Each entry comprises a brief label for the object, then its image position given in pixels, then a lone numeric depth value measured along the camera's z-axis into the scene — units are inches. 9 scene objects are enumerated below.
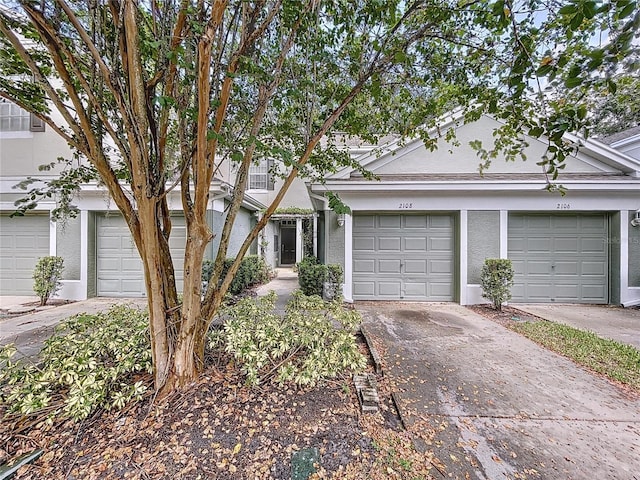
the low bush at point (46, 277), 277.6
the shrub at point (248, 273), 290.6
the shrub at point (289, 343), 119.7
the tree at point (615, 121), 486.6
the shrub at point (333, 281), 282.5
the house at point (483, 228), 284.2
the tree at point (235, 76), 87.4
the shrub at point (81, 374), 97.7
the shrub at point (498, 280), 264.8
